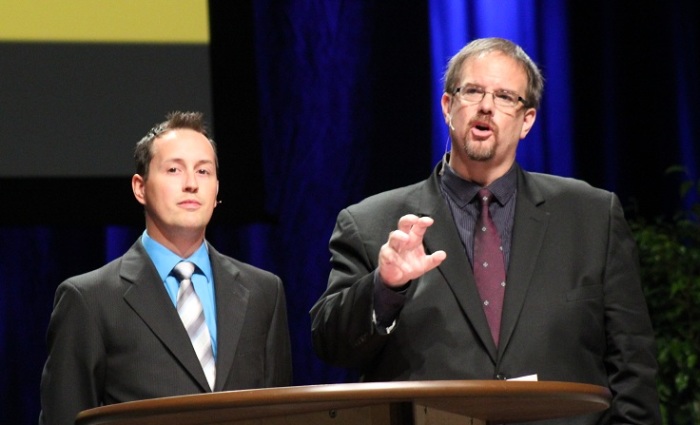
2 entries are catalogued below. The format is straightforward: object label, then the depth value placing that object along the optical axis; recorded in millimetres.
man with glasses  7782
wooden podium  6939
